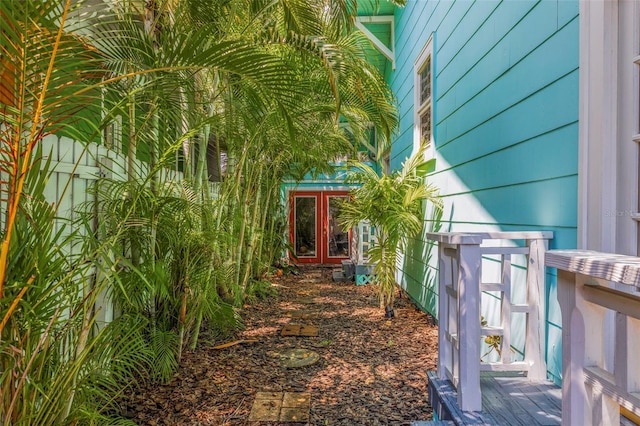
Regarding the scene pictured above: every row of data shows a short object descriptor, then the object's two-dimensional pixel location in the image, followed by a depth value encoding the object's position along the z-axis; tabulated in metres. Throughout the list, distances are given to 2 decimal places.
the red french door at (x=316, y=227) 9.66
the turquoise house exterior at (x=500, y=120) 1.88
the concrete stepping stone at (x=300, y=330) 3.87
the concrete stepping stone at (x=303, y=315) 4.57
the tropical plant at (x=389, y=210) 4.30
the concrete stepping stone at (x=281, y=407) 2.27
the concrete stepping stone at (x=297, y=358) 3.11
